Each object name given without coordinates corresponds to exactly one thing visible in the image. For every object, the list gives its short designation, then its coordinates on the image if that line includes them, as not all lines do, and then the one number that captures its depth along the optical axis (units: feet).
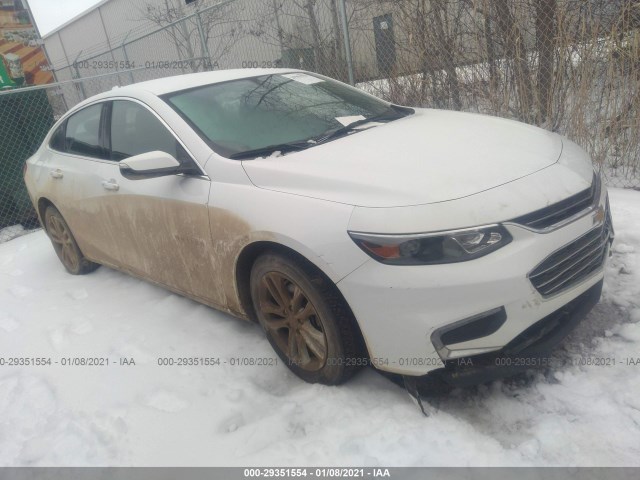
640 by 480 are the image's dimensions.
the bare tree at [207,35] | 29.12
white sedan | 6.50
